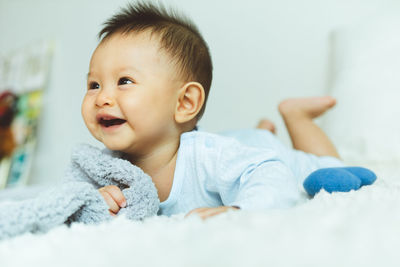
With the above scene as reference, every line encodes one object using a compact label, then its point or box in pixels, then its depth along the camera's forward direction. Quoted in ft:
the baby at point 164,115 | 2.27
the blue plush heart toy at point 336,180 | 2.13
